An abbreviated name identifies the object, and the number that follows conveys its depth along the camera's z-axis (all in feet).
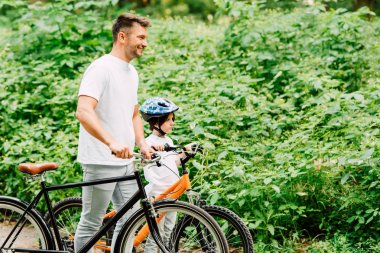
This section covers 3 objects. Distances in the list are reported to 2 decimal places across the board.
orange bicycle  15.53
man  14.93
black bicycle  14.70
